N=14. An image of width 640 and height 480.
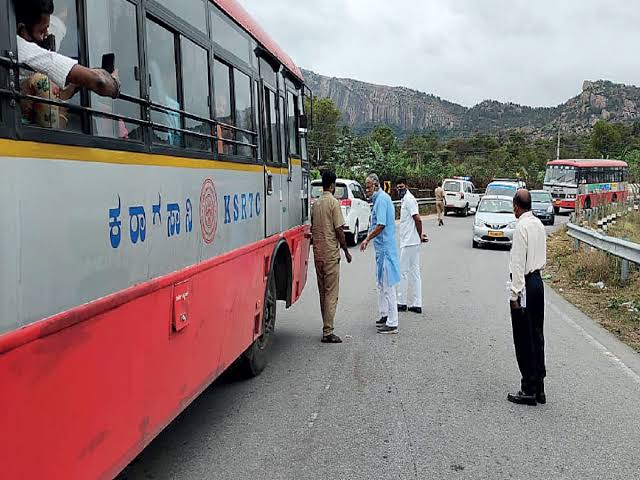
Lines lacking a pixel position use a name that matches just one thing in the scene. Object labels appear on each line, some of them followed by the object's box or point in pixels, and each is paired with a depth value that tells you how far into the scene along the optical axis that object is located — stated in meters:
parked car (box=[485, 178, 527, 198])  28.93
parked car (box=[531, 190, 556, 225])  32.19
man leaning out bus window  2.64
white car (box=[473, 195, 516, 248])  20.31
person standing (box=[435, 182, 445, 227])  31.10
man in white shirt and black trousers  5.91
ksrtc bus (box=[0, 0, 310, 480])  2.54
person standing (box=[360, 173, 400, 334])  8.78
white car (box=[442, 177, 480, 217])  36.88
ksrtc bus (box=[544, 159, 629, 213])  40.31
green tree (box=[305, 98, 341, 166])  65.81
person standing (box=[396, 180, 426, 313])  10.06
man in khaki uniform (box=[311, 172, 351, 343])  8.23
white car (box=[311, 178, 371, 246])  19.47
